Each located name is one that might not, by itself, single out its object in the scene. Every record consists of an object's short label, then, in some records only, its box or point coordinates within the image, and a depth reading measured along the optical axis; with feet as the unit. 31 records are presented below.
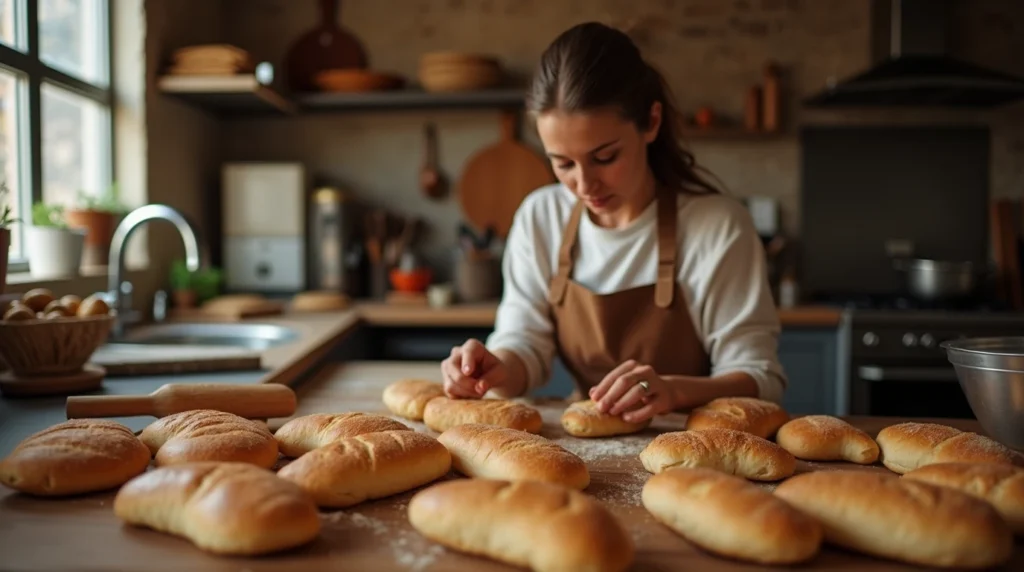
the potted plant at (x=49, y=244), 7.98
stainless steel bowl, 3.80
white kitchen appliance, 12.44
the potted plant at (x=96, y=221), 9.12
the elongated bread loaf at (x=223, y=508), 2.86
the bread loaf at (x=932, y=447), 3.68
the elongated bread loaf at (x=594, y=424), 4.61
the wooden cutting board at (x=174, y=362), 6.05
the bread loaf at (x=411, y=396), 5.03
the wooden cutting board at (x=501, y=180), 13.12
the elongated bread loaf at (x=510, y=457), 3.51
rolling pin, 4.49
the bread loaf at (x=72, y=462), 3.36
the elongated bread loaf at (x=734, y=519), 2.82
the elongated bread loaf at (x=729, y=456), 3.77
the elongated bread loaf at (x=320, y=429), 3.99
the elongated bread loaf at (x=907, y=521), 2.80
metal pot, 11.44
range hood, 11.10
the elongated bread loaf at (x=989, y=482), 3.07
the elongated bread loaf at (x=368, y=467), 3.31
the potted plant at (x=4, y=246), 5.35
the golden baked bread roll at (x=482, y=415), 4.55
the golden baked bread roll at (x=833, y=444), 4.10
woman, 5.53
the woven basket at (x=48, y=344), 5.13
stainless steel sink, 9.29
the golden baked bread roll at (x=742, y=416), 4.46
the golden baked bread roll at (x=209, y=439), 3.60
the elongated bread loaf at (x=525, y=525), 2.71
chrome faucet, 7.16
